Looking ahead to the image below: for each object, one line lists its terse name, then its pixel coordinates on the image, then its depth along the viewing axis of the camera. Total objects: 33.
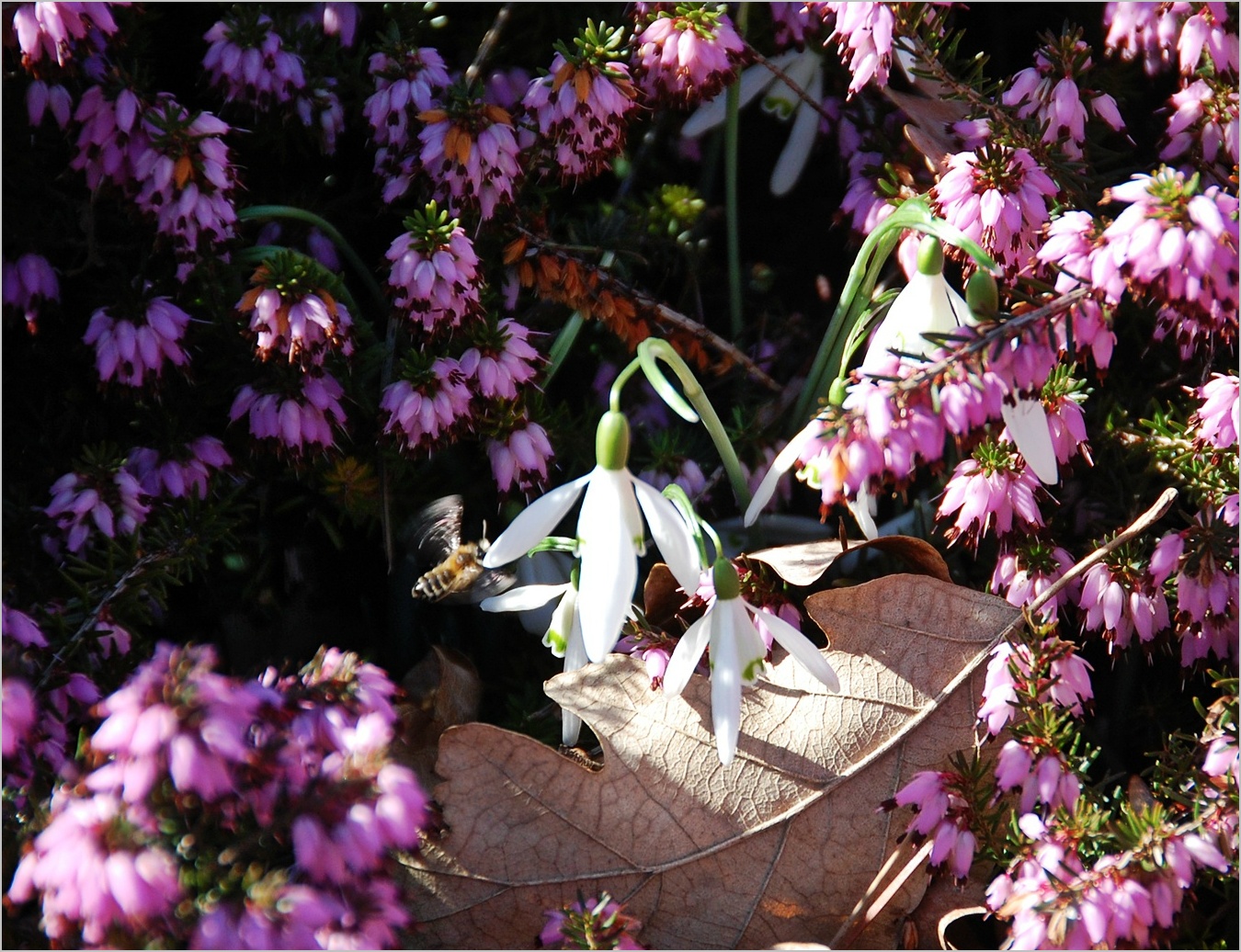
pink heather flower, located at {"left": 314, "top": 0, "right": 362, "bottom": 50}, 0.89
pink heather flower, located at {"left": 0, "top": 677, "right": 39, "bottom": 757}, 0.80
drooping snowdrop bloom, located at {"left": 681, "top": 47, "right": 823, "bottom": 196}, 0.92
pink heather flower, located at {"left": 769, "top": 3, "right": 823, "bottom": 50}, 0.90
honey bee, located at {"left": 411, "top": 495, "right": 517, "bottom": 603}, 0.86
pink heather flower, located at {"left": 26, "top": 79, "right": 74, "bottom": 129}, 0.85
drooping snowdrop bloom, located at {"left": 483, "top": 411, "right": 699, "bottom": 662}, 0.82
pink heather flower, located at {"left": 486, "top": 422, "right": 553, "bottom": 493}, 0.87
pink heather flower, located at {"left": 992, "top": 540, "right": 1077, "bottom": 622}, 0.85
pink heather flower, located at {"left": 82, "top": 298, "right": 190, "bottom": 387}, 0.85
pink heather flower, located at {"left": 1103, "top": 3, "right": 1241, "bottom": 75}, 0.85
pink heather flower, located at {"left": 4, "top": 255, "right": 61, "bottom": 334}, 0.86
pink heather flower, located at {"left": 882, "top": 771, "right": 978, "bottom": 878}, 0.82
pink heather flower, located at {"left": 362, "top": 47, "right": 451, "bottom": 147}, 0.87
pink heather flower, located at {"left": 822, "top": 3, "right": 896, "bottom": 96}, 0.86
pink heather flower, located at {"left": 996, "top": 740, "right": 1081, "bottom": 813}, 0.82
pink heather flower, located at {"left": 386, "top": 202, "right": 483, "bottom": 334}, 0.85
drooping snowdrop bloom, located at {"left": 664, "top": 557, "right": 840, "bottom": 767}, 0.82
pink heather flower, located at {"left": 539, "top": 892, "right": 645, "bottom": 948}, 0.81
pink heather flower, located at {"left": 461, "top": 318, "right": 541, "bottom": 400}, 0.86
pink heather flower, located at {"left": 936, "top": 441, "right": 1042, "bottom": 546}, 0.84
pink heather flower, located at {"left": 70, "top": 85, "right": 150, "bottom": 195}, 0.85
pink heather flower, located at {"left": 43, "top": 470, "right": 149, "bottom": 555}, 0.85
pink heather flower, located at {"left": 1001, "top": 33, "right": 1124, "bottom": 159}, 0.86
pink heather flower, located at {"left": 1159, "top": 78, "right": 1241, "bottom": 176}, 0.86
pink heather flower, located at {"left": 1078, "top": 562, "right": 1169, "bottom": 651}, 0.85
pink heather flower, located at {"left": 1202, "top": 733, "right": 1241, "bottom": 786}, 0.82
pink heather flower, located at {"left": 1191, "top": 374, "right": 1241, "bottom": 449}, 0.84
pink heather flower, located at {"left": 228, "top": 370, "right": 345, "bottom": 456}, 0.86
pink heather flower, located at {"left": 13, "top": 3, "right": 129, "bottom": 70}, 0.84
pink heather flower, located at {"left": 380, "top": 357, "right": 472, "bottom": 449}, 0.85
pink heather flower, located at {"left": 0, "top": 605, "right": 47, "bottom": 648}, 0.82
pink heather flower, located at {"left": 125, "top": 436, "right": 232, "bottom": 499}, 0.86
